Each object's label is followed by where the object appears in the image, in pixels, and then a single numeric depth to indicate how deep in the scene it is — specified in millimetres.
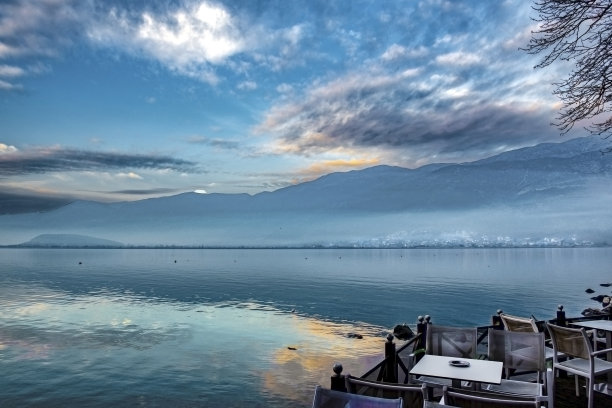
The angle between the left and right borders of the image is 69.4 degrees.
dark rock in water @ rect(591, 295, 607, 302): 47369
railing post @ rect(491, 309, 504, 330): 9306
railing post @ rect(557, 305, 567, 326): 10099
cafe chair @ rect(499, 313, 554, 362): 8211
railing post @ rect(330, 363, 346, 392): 5359
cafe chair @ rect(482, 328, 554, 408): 6617
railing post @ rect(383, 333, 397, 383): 7352
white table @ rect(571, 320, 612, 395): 8016
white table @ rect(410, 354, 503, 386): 5914
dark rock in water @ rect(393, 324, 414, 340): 28500
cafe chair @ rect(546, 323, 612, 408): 7004
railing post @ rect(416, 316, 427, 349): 8500
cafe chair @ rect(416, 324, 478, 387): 7461
